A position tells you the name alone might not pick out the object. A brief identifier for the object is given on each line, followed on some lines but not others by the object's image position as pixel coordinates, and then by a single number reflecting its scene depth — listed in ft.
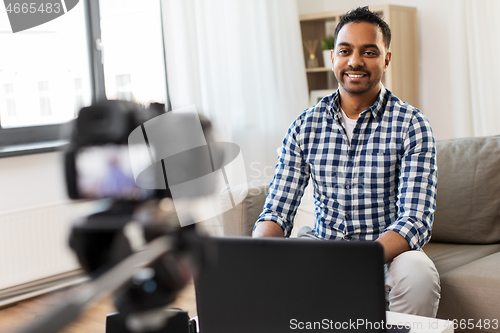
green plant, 8.82
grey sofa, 4.74
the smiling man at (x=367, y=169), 3.69
